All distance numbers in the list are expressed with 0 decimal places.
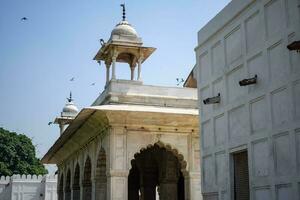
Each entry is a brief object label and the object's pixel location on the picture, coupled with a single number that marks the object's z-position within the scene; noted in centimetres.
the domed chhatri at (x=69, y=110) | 3125
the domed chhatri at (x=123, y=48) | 1798
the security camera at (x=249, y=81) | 884
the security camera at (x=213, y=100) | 1029
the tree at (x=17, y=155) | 4753
